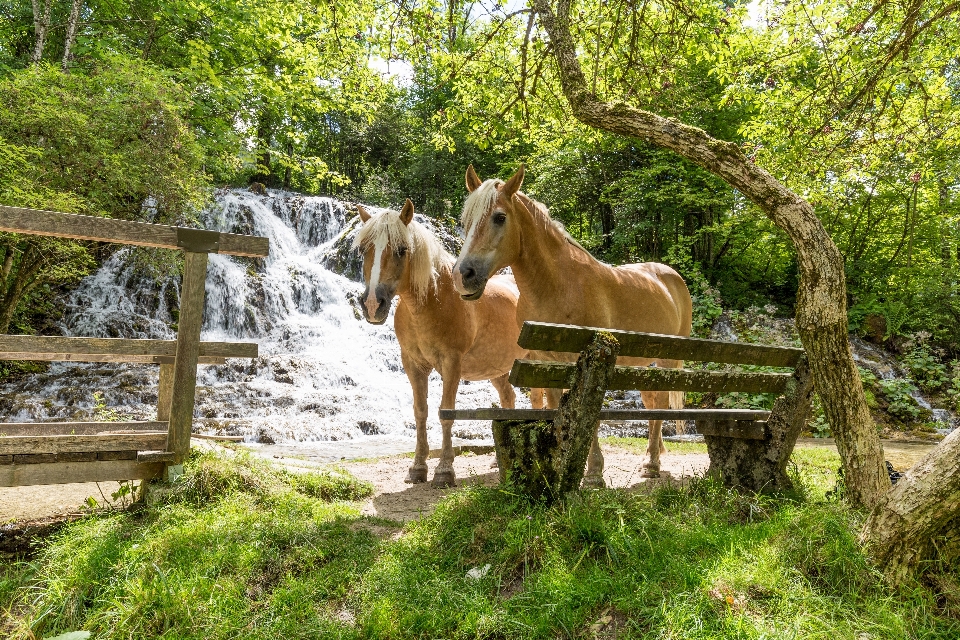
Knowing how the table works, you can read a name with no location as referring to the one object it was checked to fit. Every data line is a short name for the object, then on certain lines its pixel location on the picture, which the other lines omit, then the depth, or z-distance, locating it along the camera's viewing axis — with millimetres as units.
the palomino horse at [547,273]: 4113
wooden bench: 3000
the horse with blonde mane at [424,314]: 4918
